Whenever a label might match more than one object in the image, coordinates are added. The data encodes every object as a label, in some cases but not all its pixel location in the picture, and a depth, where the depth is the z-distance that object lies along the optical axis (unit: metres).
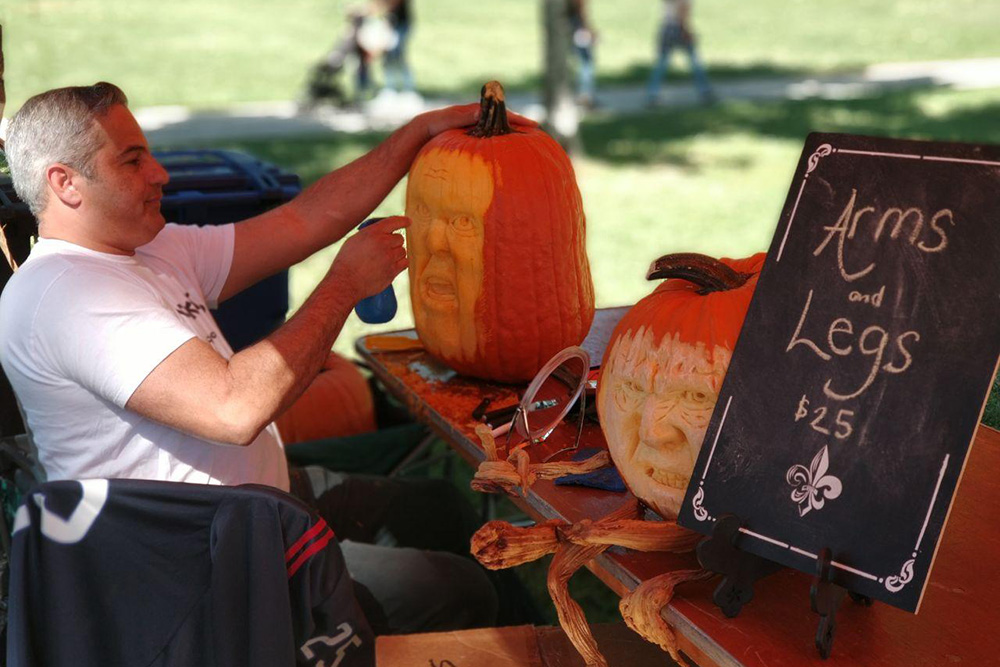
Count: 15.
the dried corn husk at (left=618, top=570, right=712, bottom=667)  1.46
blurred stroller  12.41
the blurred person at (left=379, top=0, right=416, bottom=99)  13.23
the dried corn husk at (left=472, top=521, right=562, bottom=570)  1.57
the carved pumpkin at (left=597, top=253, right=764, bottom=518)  1.56
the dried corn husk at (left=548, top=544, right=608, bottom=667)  1.58
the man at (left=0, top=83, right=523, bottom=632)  1.93
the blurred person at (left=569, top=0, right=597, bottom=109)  12.62
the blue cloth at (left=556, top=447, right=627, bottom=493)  1.79
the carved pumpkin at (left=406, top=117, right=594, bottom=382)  2.18
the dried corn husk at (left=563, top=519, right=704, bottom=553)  1.55
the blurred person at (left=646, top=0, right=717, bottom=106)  13.12
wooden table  1.37
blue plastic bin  3.25
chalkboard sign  1.29
